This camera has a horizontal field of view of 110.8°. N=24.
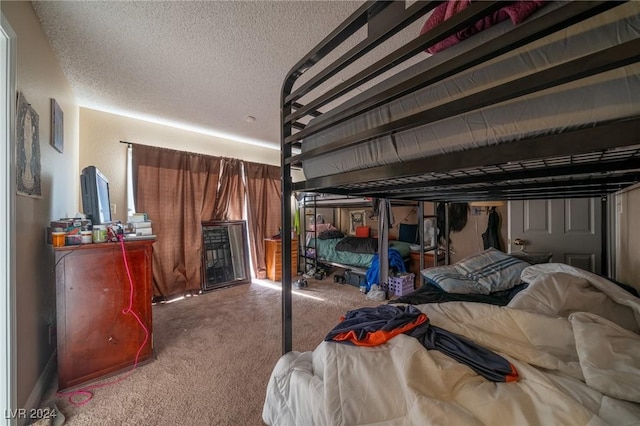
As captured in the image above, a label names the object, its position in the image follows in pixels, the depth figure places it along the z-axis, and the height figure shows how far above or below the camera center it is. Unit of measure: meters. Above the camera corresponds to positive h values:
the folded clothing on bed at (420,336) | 0.72 -0.48
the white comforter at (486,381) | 0.58 -0.51
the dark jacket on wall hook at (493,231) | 3.29 -0.30
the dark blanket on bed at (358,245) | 3.57 -0.55
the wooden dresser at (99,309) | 1.46 -0.67
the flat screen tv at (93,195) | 1.68 +0.16
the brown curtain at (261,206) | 3.99 +0.14
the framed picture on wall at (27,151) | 1.22 +0.40
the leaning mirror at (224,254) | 3.55 -0.69
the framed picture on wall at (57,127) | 1.75 +0.74
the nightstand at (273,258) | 3.93 -0.80
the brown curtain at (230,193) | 3.67 +0.37
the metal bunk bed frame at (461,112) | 0.47 +0.28
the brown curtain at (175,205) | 3.01 +0.14
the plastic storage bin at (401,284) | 2.93 -0.98
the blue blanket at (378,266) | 3.21 -0.80
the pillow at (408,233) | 4.07 -0.40
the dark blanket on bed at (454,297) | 1.49 -0.61
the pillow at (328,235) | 4.54 -0.47
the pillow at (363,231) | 4.48 -0.38
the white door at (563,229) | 1.97 -0.19
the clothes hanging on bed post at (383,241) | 2.99 -0.39
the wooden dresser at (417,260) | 3.66 -0.83
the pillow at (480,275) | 1.66 -0.51
